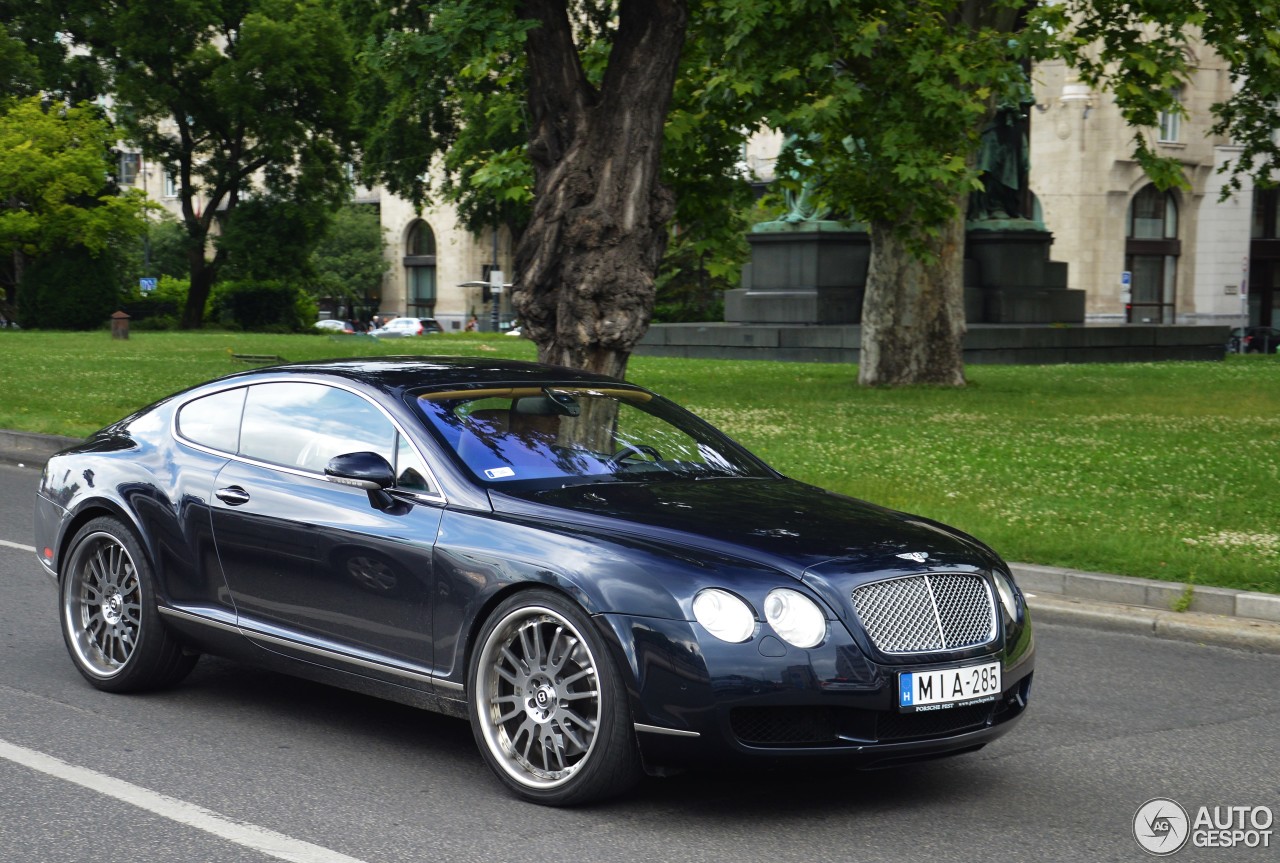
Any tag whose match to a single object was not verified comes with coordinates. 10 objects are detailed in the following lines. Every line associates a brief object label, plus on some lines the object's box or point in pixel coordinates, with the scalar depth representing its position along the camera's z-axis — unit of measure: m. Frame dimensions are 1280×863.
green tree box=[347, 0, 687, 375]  13.57
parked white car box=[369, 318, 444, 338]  73.88
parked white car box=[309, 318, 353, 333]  78.36
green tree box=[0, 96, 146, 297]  49.56
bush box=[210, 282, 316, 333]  58.94
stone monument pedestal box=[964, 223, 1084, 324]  35.03
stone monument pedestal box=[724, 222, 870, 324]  33.34
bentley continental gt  4.95
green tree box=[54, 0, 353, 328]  51.22
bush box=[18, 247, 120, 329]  51.88
